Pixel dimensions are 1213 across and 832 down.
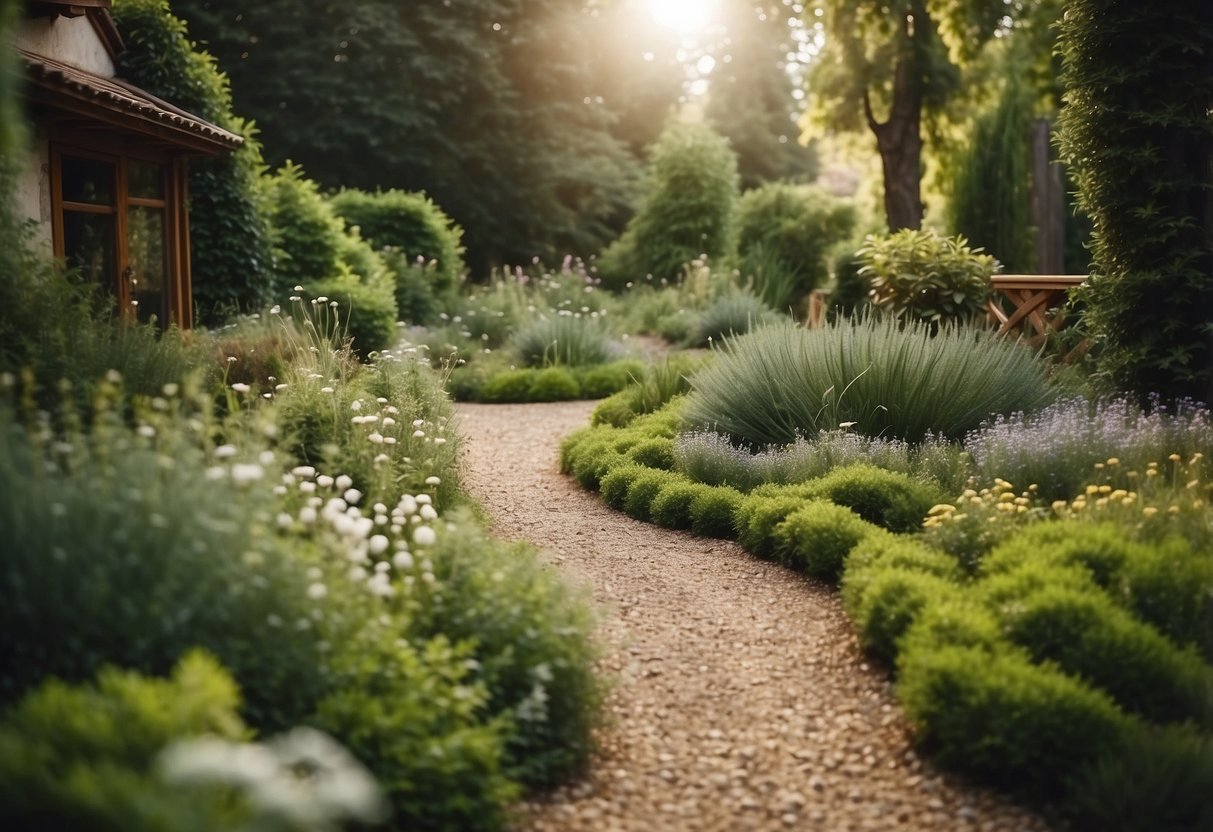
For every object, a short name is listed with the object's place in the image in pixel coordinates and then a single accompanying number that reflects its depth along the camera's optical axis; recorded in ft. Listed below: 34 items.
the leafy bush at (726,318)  51.65
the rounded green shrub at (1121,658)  13.38
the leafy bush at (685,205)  74.13
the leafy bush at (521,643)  12.98
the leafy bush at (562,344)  47.01
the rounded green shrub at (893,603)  15.16
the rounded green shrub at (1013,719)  12.36
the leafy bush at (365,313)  43.09
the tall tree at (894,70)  55.16
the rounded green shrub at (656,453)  27.63
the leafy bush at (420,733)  11.21
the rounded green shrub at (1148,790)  11.54
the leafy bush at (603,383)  43.86
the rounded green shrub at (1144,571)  14.51
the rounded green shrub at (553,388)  43.37
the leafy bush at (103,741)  8.09
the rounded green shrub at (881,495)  19.92
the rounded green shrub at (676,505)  24.23
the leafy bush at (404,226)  60.18
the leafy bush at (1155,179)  24.79
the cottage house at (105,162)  27.32
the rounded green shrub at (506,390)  43.42
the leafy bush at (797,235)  66.08
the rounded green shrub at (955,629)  13.82
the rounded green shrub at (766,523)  21.33
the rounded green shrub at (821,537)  19.24
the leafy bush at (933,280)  33.06
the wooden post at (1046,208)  54.65
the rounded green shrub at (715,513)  23.36
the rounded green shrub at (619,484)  26.18
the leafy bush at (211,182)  39.68
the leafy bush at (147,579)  10.43
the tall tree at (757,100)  122.21
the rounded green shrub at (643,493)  25.22
